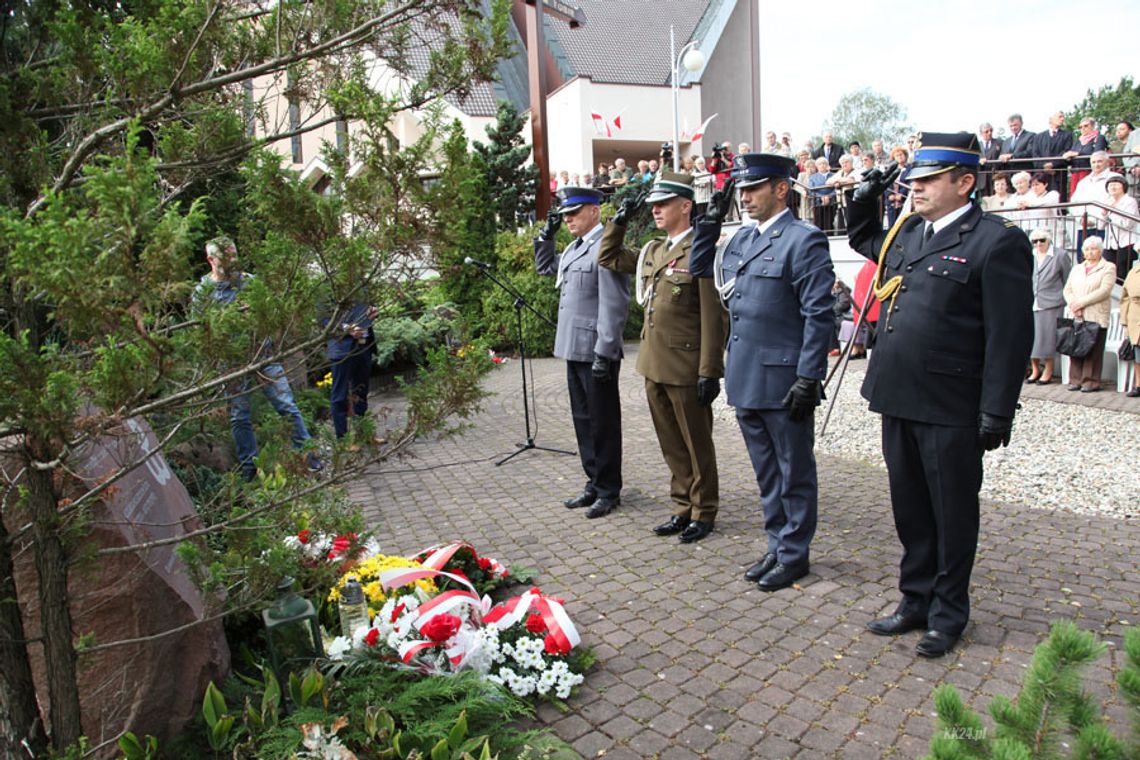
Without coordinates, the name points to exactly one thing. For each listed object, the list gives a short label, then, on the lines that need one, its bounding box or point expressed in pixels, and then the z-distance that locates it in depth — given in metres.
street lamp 22.72
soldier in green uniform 4.87
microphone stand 7.40
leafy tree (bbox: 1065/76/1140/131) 60.66
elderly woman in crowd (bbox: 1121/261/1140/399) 9.39
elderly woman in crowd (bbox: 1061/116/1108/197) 12.58
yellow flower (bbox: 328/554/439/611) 3.80
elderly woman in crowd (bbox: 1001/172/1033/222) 11.81
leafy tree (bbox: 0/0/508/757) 1.71
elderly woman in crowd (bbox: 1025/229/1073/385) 10.70
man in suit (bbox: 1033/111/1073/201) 12.98
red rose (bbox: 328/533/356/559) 2.83
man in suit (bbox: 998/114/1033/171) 13.59
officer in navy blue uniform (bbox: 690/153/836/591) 4.15
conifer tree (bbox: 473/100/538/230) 17.30
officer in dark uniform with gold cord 3.33
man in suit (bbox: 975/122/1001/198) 13.99
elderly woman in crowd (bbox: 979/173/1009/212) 12.46
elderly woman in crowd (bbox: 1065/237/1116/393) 10.09
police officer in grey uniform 5.70
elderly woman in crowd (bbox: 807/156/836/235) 16.53
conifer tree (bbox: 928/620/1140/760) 1.46
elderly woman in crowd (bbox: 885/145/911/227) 12.66
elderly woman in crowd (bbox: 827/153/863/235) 15.54
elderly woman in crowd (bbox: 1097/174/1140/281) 10.95
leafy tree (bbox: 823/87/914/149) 70.06
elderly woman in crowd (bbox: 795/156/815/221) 16.69
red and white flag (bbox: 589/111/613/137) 30.77
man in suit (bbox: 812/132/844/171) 17.45
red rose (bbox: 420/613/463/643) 3.32
